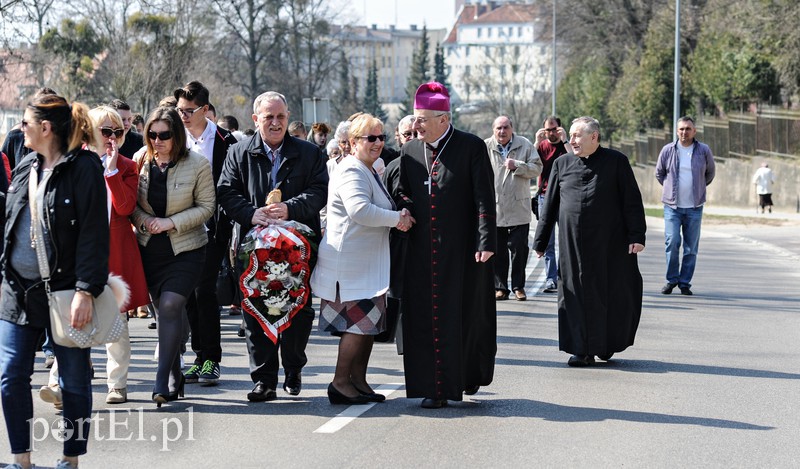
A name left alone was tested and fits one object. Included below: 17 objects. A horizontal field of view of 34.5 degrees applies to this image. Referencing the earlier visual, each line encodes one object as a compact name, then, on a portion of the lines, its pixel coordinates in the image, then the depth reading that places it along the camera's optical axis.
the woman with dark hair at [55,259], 6.16
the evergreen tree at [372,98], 127.06
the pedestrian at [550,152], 15.80
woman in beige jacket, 8.10
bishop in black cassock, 8.14
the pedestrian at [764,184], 38.78
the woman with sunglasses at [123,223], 8.01
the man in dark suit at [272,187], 8.39
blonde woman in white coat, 8.12
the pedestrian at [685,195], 15.85
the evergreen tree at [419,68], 140.38
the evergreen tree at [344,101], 99.22
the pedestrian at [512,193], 14.91
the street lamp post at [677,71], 38.25
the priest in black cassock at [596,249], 10.02
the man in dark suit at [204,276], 9.16
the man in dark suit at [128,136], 10.95
